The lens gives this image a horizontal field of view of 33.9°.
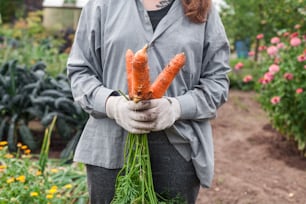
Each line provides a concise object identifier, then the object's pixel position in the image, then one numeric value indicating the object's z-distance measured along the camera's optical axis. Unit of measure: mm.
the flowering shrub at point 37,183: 2600
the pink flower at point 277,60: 4578
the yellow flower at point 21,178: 2596
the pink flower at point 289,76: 4101
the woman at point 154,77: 1731
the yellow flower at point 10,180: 2621
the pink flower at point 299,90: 3912
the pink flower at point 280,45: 4648
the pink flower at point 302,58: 3924
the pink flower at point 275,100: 4148
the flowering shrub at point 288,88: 4125
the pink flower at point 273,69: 4199
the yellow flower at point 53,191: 2535
